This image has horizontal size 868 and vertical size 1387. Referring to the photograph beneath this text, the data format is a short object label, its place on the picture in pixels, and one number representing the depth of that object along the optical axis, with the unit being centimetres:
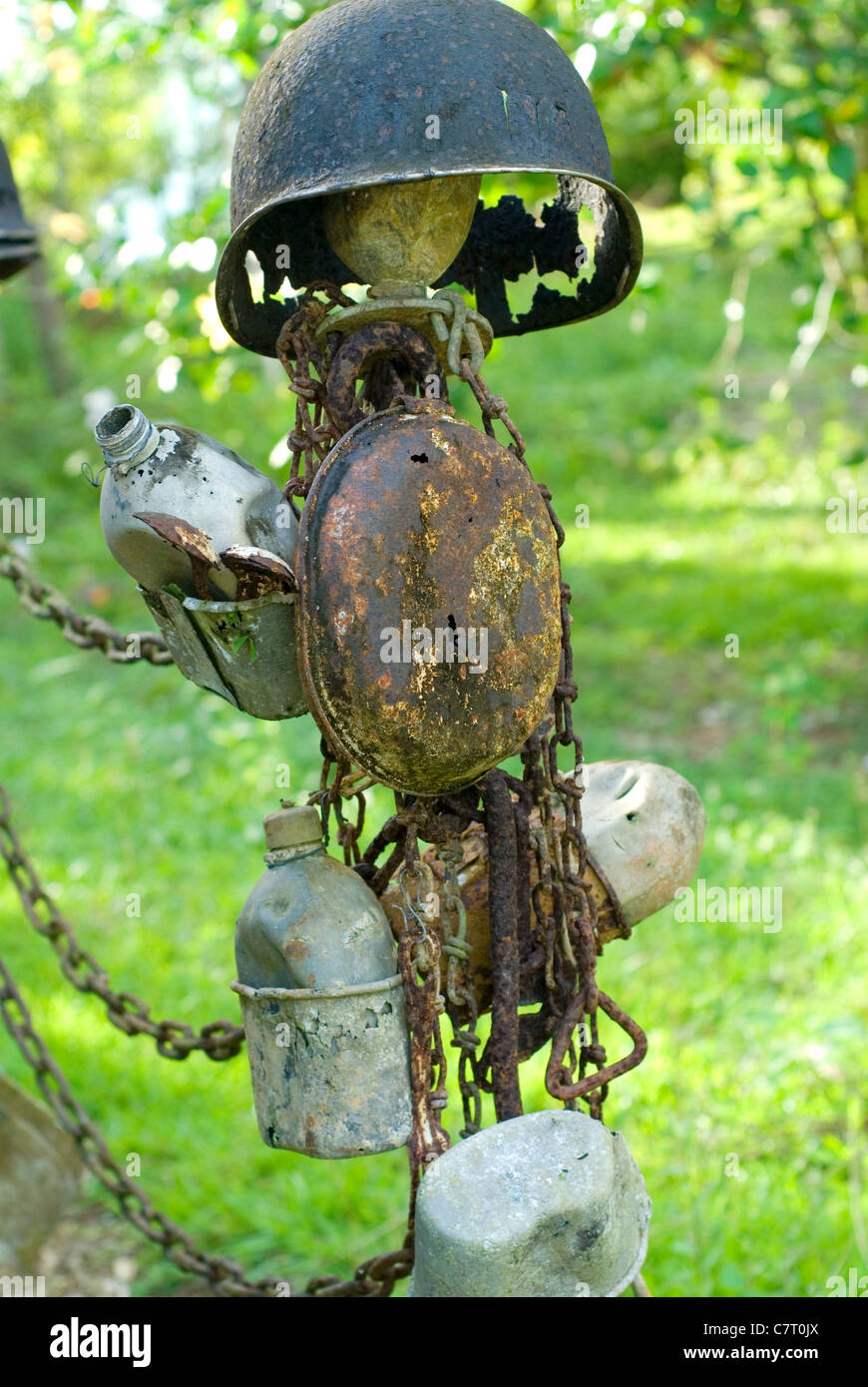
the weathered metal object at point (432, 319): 240
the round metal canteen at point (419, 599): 234
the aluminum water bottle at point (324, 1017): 238
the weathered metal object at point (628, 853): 245
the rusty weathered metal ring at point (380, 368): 240
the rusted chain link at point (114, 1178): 263
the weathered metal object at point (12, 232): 285
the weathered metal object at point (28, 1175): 302
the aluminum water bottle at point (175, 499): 236
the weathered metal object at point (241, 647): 236
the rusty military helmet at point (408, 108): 233
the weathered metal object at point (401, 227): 240
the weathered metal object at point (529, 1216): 231
